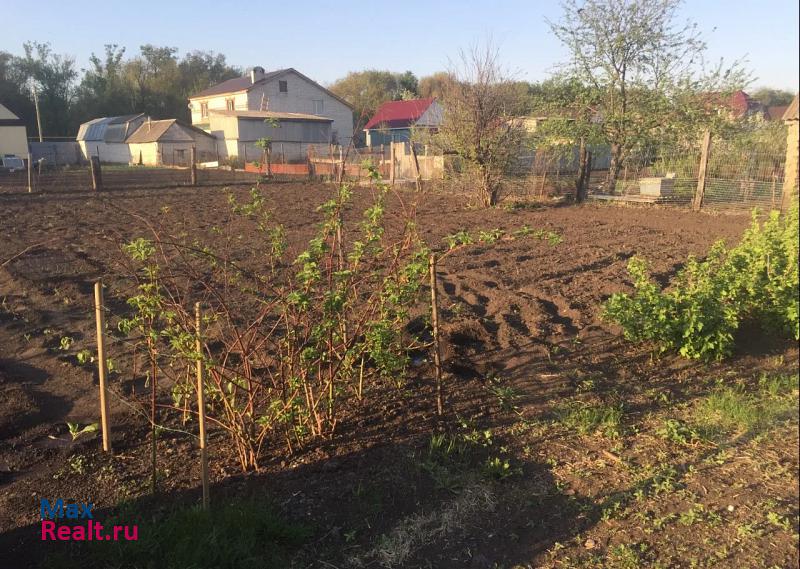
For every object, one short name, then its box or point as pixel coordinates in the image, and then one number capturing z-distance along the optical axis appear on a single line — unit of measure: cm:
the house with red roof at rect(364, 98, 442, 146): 4556
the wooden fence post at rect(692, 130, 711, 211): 1311
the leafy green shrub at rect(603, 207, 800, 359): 416
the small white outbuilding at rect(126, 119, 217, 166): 3903
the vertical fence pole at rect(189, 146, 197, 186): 2040
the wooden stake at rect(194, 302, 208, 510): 285
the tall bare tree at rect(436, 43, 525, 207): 1432
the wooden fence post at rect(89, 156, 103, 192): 1831
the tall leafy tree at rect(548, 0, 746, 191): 1683
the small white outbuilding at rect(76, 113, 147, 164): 4431
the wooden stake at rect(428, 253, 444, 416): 367
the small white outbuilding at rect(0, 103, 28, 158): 4012
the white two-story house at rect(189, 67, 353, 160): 3938
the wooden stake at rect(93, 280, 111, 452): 327
